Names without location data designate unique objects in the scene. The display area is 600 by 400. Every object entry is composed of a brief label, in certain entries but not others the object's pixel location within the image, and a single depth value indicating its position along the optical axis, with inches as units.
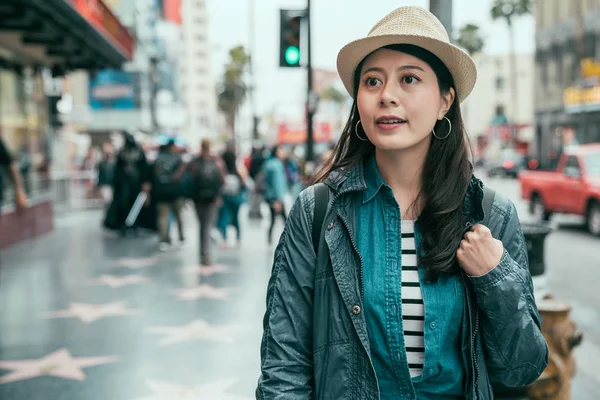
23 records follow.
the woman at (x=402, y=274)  78.2
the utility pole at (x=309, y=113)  655.1
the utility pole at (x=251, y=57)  1438.4
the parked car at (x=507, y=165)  1839.3
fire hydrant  186.2
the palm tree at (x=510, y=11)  2337.6
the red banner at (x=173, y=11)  3137.3
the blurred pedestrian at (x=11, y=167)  335.6
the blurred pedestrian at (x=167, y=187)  511.2
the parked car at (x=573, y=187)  604.4
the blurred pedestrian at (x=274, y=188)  534.1
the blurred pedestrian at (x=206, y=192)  446.0
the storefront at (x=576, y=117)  1460.4
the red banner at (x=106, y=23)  466.6
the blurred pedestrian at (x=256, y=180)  735.6
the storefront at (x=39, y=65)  442.6
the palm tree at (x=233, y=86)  2972.4
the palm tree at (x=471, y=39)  2738.7
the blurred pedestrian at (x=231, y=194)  522.8
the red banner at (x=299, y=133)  1763.0
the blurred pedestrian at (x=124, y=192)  628.1
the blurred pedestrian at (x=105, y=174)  762.2
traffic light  509.7
